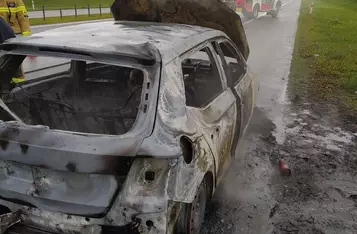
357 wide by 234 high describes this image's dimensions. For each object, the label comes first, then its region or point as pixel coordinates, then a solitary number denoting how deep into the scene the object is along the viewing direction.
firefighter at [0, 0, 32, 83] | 6.74
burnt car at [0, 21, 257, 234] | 2.37
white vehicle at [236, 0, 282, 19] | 24.78
